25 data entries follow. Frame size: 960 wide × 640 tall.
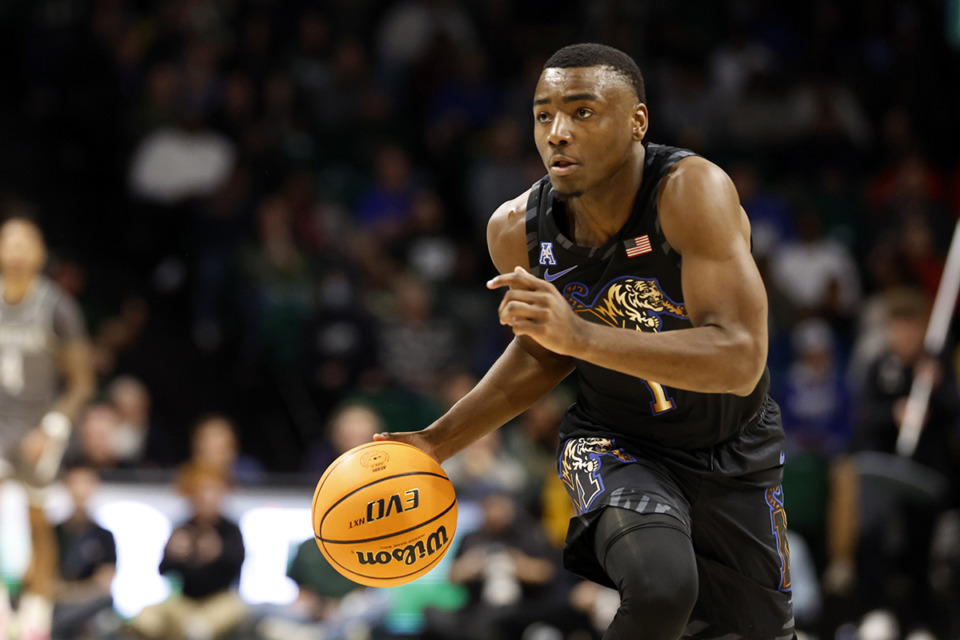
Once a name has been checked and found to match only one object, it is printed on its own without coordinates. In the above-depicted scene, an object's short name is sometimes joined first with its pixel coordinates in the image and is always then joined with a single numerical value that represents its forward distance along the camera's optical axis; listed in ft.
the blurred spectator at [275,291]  62.64
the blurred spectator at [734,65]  73.51
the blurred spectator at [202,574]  47.39
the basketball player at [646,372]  20.20
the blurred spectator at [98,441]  52.01
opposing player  45.98
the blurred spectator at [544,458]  50.24
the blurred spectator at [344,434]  51.06
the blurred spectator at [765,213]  66.13
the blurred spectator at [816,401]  57.77
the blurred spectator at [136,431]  55.52
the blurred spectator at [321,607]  47.03
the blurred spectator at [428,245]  65.31
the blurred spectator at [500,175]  67.62
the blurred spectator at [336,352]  60.03
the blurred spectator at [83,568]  46.98
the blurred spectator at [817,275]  64.49
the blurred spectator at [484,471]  50.34
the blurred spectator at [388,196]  67.51
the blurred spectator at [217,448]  50.83
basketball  23.58
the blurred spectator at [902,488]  46.98
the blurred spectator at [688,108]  70.79
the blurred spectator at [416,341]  60.64
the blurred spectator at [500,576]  46.50
